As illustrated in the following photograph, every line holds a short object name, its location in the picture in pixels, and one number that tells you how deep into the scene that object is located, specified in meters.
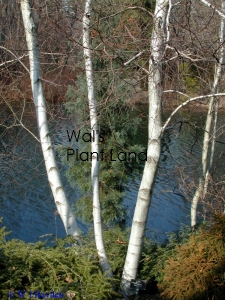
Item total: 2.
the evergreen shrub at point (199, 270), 4.07
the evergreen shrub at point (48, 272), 3.48
